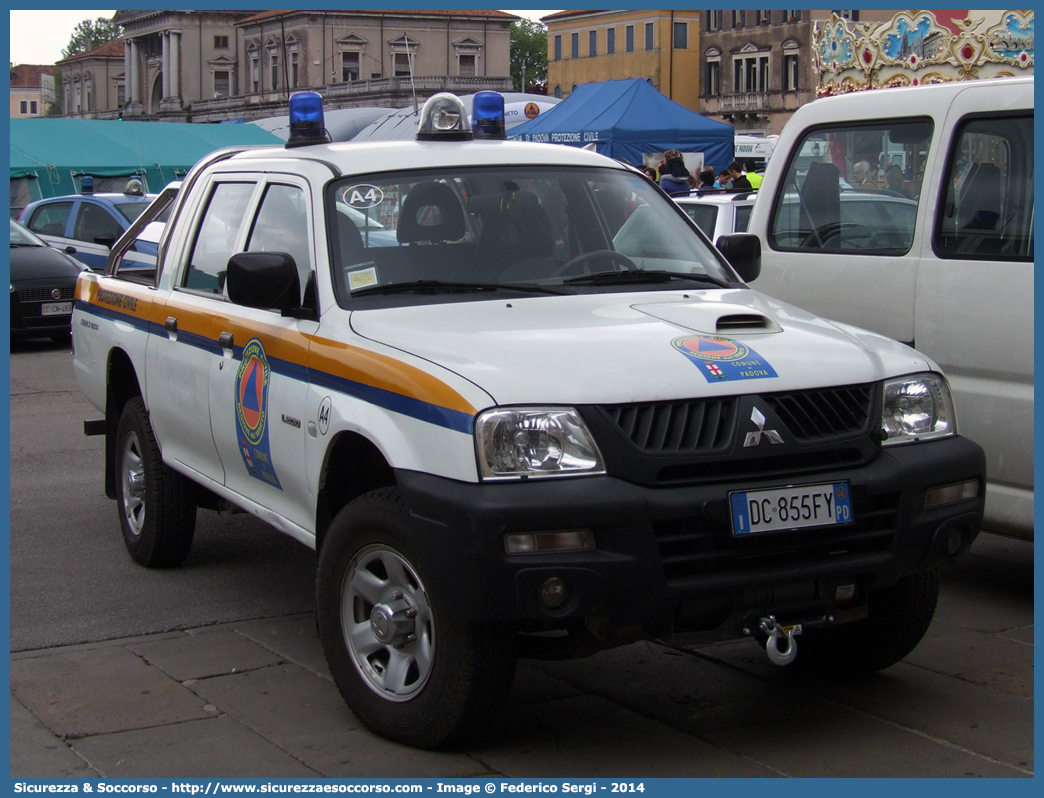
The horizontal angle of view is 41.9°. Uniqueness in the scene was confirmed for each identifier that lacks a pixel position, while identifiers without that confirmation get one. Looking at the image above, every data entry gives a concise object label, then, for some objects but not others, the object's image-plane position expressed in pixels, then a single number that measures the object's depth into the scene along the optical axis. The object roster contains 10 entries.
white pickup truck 3.79
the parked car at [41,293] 15.84
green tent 28.92
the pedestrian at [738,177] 18.61
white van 5.59
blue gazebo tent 22.23
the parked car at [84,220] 18.45
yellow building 92.62
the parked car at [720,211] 12.34
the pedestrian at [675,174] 19.14
